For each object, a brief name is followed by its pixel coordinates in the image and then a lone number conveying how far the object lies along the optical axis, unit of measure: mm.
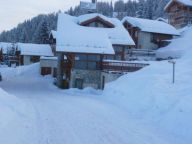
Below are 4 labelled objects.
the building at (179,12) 33681
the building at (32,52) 39673
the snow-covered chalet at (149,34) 28286
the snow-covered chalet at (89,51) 20150
